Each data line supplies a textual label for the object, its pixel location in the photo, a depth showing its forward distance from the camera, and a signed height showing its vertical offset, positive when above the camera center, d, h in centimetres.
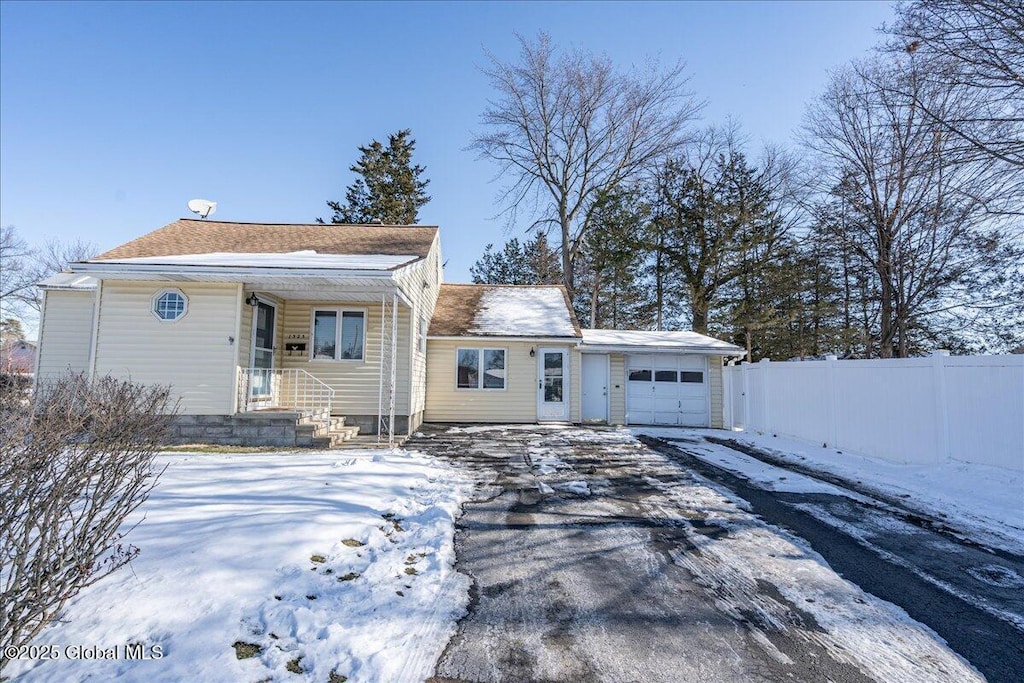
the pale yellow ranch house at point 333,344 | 876 +83
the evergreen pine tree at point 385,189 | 2678 +1099
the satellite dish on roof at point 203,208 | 1355 +486
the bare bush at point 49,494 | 212 -63
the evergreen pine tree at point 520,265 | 2683 +686
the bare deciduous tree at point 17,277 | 2691 +558
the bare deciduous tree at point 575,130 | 2291 +1242
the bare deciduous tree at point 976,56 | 756 +559
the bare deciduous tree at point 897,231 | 1242 +514
